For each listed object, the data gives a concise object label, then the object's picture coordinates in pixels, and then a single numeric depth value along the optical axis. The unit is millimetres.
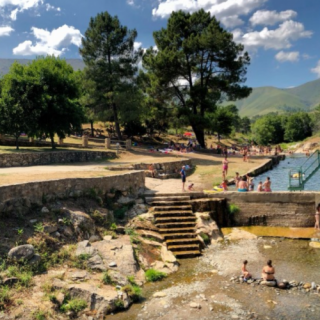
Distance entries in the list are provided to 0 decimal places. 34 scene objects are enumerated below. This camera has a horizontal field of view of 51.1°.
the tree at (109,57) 36938
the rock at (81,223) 12648
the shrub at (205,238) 14744
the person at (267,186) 18234
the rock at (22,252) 10070
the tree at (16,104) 25969
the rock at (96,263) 10961
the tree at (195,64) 38562
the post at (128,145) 35906
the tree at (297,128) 87250
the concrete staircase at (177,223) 13789
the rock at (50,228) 11766
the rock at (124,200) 16203
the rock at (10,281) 9273
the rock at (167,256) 12586
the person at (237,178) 21006
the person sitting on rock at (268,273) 10953
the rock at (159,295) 10189
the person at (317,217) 16406
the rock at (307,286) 10602
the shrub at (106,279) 10367
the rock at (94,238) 12666
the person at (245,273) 11205
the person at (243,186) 18172
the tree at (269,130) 86812
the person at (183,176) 18895
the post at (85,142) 34762
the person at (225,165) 22931
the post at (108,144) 34562
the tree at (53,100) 26438
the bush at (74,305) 9050
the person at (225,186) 18798
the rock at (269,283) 10758
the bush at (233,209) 17516
